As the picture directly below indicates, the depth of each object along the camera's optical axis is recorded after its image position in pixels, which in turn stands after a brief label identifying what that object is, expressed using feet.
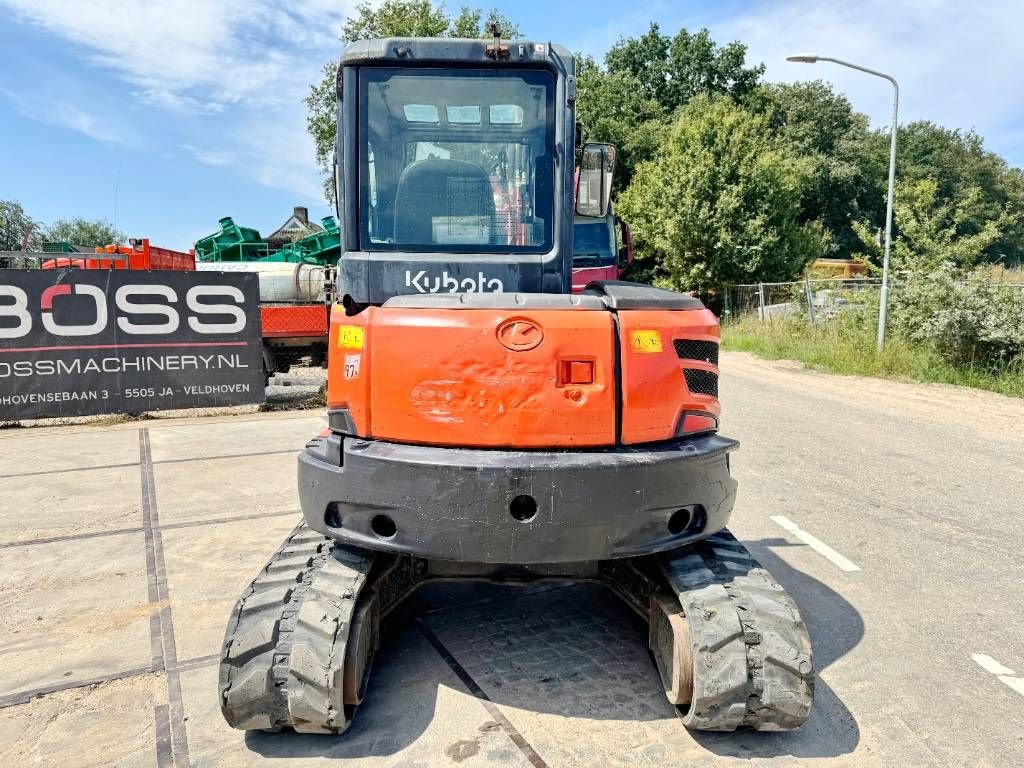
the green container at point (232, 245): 48.65
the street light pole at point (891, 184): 45.44
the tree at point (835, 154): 144.77
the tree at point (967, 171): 164.55
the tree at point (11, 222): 148.38
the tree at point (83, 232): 201.85
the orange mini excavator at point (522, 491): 8.51
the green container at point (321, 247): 44.16
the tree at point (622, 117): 115.44
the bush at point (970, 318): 39.50
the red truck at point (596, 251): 33.53
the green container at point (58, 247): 38.45
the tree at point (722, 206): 83.82
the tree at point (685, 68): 135.23
